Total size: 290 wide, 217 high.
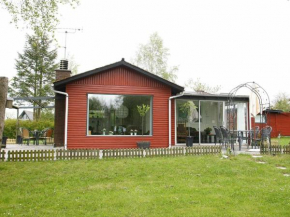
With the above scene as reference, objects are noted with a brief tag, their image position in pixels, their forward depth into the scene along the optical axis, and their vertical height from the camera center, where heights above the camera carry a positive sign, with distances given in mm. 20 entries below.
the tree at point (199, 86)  35928 +5916
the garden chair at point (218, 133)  11189 -139
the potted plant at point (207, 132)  14471 -119
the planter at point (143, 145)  11766 -696
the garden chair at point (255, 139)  11541 -371
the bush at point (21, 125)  21562 +226
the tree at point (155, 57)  32750 +8777
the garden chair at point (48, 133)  15764 -293
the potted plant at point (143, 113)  11781 +741
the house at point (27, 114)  35741 +1922
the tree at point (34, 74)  31078 +6290
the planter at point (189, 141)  12867 -544
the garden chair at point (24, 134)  13886 -324
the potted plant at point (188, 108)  14305 +1137
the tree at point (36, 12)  8461 +3686
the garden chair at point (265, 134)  10430 -137
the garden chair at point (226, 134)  10639 -163
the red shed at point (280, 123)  25062 +729
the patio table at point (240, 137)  11487 -290
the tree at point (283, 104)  35562 +3582
